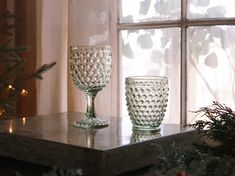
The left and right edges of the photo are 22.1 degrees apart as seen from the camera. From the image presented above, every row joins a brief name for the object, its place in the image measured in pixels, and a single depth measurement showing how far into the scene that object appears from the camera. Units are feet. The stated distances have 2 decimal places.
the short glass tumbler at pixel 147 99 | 3.78
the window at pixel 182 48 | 5.29
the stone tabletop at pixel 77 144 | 3.19
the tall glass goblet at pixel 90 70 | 3.99
